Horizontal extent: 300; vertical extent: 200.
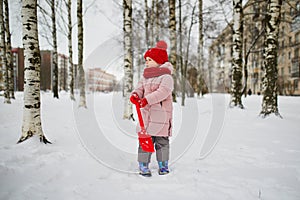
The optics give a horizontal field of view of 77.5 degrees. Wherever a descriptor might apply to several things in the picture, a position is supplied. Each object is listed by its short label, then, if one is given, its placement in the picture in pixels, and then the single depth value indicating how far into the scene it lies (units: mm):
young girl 2502
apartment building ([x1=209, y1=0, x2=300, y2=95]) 29219
